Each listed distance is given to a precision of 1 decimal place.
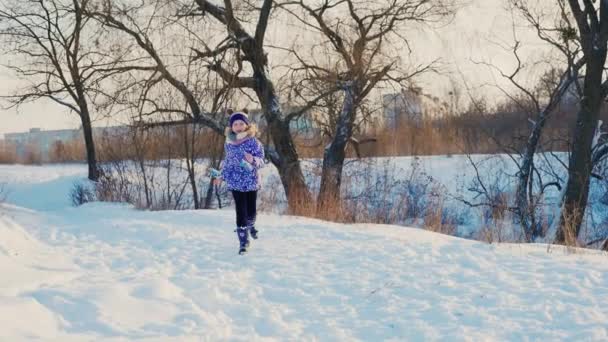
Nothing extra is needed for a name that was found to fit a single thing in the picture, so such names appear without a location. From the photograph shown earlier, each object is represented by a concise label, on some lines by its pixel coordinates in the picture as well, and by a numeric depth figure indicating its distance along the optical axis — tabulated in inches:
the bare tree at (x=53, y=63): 737.6
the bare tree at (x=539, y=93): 455.2
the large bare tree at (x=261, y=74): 511.2
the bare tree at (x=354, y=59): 497.0
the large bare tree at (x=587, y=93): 431.2
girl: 234.4
